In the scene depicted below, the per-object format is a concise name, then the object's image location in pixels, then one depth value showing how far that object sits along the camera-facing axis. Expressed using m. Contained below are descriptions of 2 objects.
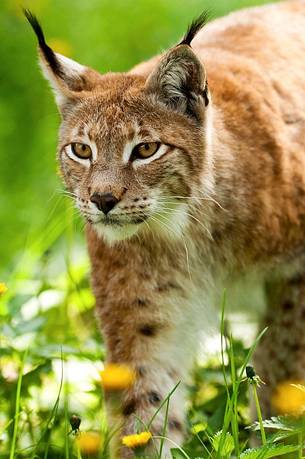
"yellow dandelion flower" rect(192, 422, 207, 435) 9.56
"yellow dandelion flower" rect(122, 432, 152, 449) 8.15
